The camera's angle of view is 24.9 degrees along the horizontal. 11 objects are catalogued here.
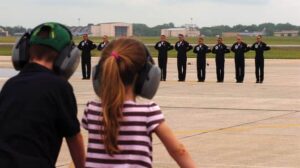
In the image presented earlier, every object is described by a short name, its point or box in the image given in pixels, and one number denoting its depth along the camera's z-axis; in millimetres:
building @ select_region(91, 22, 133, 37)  156275
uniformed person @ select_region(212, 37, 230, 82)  27109
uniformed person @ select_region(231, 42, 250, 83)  26758
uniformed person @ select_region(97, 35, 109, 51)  26280
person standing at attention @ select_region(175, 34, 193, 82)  27609
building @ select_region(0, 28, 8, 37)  172662
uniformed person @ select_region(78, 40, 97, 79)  28294
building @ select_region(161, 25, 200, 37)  181562
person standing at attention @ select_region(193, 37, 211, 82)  27469
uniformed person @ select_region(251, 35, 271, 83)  26306
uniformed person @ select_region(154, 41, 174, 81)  27906
